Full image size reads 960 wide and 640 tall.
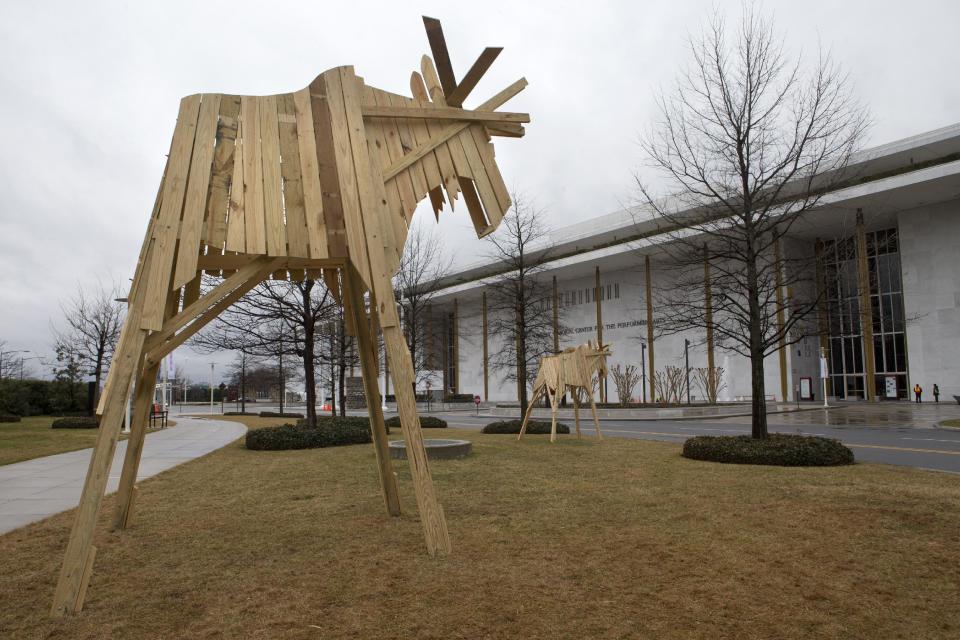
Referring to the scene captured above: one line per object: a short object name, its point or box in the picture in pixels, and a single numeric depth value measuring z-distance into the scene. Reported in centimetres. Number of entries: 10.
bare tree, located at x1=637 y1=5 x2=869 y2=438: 1137
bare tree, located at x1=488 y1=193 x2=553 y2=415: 2055
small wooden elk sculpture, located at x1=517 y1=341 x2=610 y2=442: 1392
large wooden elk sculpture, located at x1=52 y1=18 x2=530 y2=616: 421
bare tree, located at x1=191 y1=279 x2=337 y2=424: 1625
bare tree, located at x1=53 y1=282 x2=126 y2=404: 2644
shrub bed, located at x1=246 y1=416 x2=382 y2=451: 1412
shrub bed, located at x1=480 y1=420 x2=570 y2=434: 1823
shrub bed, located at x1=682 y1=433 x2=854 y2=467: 952
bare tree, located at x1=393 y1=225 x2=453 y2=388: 2519
